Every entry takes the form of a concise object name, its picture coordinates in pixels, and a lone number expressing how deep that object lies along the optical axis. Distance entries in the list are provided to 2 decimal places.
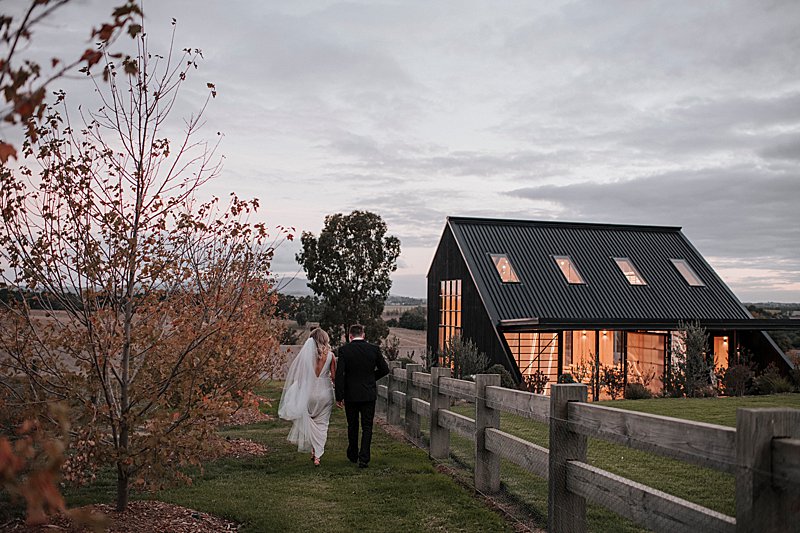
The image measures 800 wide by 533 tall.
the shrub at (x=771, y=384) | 17.50
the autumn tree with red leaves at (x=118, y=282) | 5.46
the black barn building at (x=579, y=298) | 19.83
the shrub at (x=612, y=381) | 18.55
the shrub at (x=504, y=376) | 16.42
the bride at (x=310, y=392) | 9.52
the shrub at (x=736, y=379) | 17.38
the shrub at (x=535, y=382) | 17.38
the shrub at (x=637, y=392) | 16.66
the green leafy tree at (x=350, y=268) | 30.69
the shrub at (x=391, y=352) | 19.74
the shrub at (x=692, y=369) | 16.83
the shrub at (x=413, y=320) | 45.53
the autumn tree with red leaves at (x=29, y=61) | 2.02
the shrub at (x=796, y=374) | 18.42
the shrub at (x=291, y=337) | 28.34
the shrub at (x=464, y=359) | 18.02
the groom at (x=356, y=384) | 9.23
